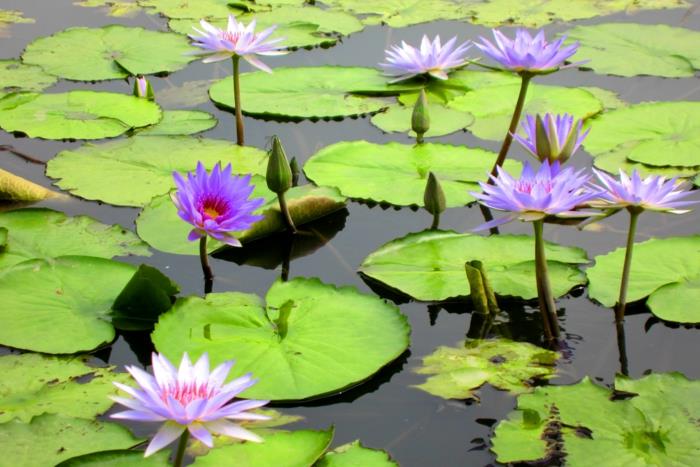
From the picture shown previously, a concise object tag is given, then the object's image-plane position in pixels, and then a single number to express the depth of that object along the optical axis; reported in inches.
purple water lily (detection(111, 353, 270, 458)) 132.7
